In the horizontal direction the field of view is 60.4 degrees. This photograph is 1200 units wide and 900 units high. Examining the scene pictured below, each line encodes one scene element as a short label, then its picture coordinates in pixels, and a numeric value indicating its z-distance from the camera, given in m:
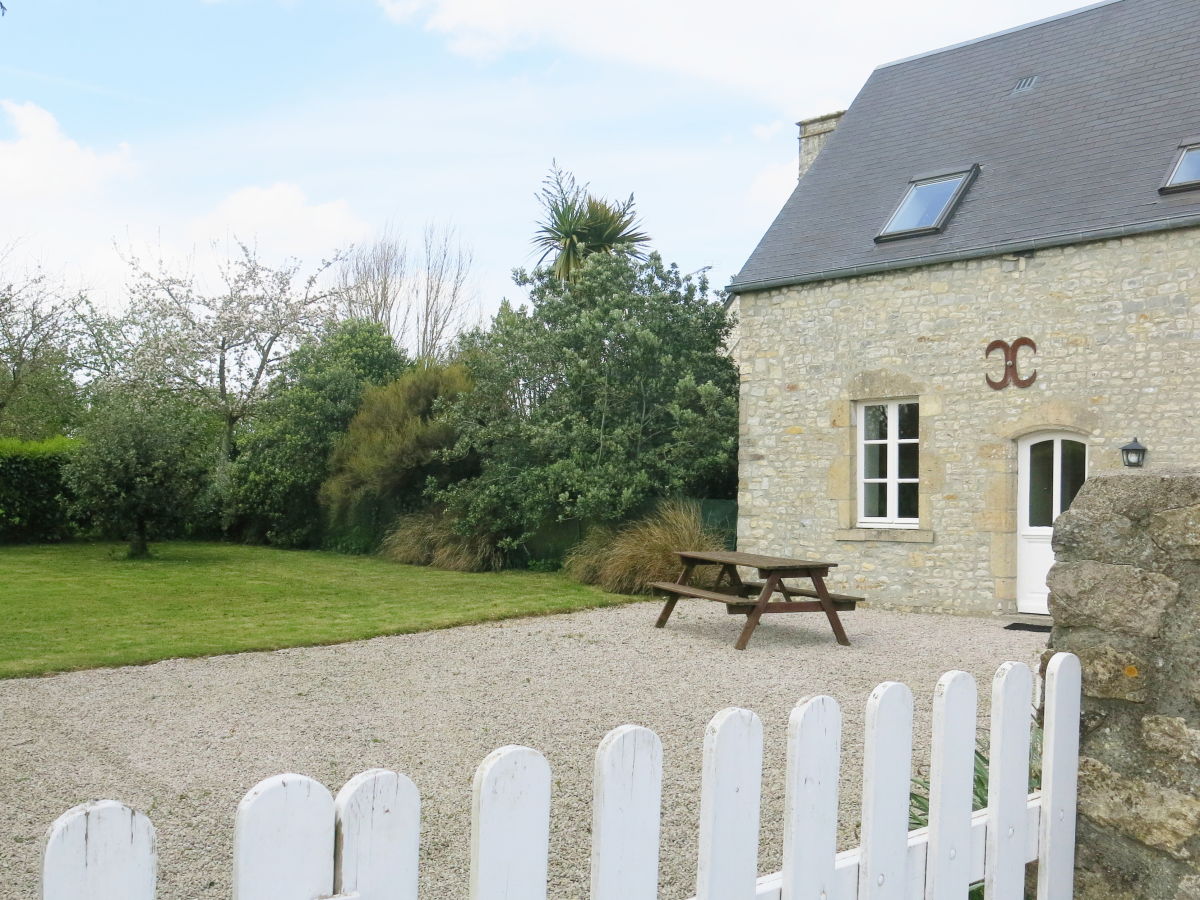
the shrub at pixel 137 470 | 15.25
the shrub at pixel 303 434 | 18.33
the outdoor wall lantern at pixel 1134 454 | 9.72
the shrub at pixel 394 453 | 16.12
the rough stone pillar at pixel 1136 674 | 2.15
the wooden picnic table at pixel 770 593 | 8.41
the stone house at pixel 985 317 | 10.05
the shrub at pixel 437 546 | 15.09
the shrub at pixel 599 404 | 13.54
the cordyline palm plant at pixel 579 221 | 19.88
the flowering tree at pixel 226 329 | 22.77
